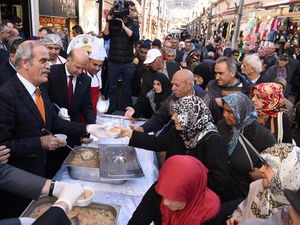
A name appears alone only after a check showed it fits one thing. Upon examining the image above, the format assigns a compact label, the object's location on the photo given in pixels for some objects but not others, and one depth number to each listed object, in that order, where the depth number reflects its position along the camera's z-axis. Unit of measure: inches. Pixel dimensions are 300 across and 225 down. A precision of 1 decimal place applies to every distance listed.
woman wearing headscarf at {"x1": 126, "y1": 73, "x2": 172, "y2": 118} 123.5
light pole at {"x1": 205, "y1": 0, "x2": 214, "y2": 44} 602.5
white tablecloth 61.4
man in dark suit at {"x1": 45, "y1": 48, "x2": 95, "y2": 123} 90.4
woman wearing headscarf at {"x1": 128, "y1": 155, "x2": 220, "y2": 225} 46.2
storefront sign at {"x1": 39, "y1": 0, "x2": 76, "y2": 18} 253.5
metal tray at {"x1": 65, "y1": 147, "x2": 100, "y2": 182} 66.8
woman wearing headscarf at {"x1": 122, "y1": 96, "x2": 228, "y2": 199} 61.9
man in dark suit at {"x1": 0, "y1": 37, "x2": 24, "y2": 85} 97.7
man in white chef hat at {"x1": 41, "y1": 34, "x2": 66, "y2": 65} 121.3
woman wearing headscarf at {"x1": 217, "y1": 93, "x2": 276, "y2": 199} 68.9
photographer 151.2
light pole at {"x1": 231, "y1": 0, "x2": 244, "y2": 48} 303.7
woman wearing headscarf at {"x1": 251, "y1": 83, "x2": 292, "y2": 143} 90.4
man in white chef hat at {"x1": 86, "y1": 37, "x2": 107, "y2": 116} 107.1
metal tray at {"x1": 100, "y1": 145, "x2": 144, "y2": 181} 65.2
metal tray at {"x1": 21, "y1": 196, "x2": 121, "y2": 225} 54.7
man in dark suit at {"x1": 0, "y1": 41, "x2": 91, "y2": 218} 64.5
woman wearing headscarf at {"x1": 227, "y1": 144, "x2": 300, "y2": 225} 49.9
